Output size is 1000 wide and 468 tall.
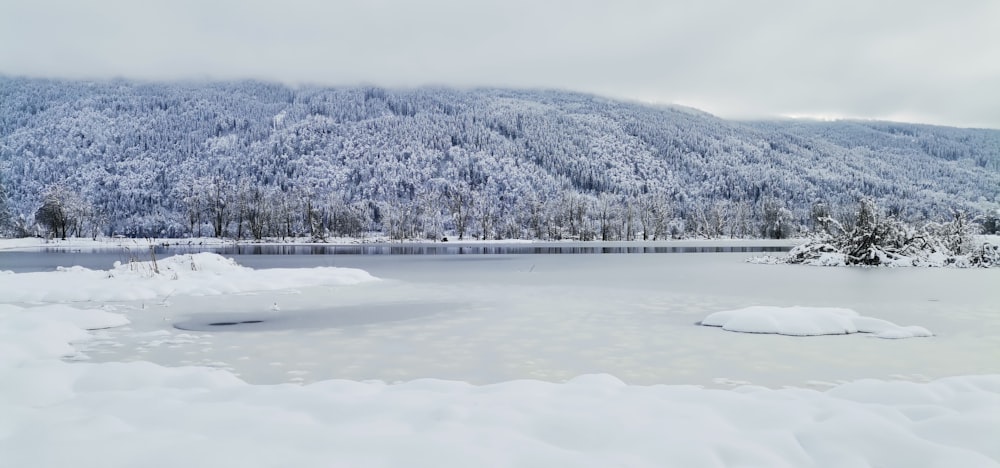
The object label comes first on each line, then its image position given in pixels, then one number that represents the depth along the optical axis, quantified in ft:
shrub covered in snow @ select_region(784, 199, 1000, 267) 104.73
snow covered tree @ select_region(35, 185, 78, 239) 302.66
